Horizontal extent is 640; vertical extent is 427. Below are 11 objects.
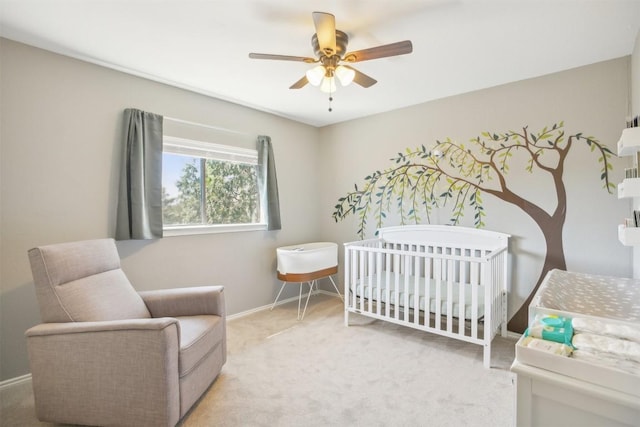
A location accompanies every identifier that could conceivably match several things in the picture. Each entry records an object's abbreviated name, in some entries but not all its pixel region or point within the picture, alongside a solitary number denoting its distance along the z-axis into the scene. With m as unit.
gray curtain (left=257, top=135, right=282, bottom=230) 3.44
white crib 2.32
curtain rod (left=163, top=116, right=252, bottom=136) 2.76
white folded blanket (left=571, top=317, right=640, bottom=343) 0.94
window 2.84
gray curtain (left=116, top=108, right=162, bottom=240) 2.43
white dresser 0.76
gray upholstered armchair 1.52
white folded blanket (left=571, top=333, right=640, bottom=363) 0.84
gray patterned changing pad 1.40
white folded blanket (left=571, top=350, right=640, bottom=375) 0.79
